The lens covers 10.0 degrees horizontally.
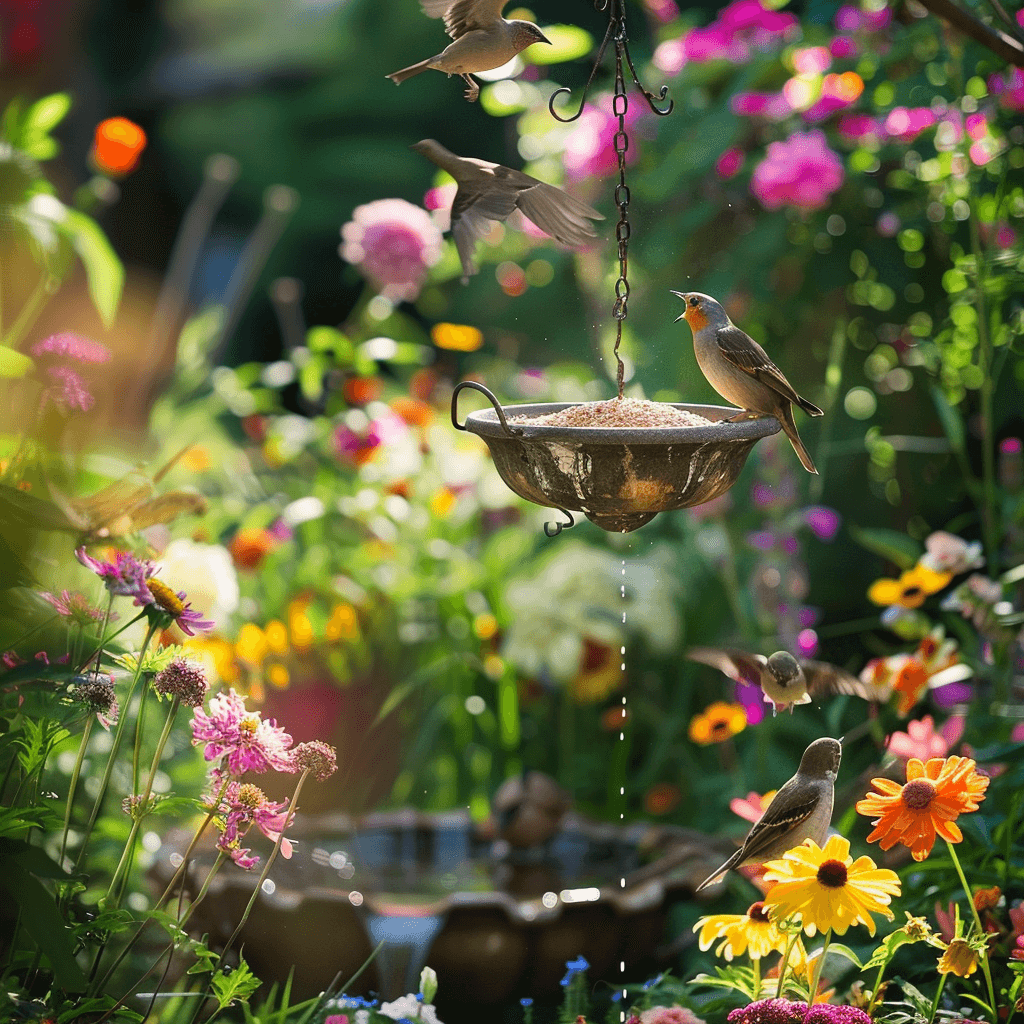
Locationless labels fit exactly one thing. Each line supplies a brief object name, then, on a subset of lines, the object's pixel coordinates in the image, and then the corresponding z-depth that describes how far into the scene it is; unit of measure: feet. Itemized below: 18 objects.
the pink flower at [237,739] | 10.26
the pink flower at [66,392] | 10.58
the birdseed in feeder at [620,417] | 10.40
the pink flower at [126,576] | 10.20
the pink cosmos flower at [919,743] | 10.76
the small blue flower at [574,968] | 10.73
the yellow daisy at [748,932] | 10.35
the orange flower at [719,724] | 11.06
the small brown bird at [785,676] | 10.47
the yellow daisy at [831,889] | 10.16
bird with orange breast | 10.48
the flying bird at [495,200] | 10.44
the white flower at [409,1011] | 10.41
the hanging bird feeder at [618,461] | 10.23
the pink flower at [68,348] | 10.69
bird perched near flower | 10.27
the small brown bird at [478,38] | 10.40
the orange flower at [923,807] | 10.25
